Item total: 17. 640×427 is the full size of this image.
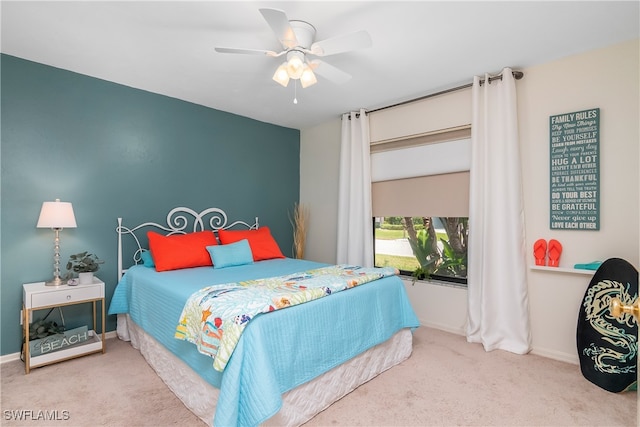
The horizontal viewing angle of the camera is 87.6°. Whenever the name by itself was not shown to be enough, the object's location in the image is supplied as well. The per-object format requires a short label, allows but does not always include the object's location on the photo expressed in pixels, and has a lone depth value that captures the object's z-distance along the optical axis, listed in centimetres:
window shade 339
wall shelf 261
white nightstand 249
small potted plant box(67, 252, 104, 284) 284
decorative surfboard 223
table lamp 261
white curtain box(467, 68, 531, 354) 292
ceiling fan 195
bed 168
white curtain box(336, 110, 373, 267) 400
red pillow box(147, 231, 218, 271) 304
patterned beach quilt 174
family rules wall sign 262
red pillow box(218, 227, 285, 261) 364
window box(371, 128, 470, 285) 344
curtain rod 298
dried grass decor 480
